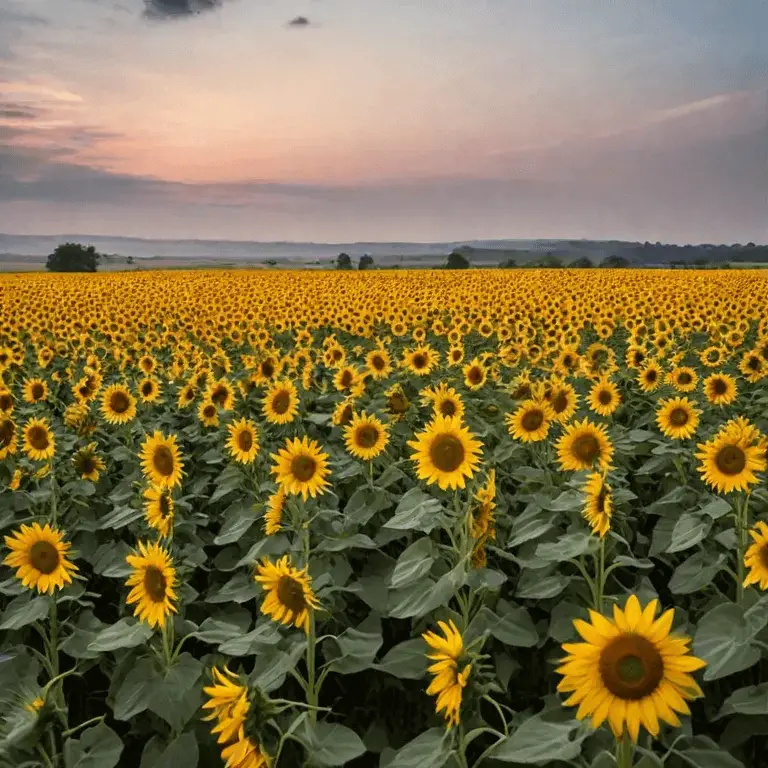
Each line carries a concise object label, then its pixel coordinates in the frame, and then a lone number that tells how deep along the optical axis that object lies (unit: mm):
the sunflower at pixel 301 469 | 4414
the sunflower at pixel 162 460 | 5168
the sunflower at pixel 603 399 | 6684
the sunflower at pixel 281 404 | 6582
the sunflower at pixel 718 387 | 7035
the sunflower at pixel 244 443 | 5625
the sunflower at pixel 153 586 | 3459
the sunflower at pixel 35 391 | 8218
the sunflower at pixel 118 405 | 7273
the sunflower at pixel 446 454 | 4203
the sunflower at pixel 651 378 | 7668
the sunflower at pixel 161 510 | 4117
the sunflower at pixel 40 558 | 4031
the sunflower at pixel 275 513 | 4203
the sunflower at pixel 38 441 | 6105
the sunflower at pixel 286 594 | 3127
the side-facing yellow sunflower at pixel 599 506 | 3641
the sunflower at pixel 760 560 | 3057
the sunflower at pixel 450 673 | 2354
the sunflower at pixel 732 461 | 4238
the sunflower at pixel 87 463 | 5742
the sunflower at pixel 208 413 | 7070
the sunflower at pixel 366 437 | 5242
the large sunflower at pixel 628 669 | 2051
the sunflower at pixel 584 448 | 4734
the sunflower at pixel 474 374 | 7301
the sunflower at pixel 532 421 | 5473
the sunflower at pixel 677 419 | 5853
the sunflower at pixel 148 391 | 7988
